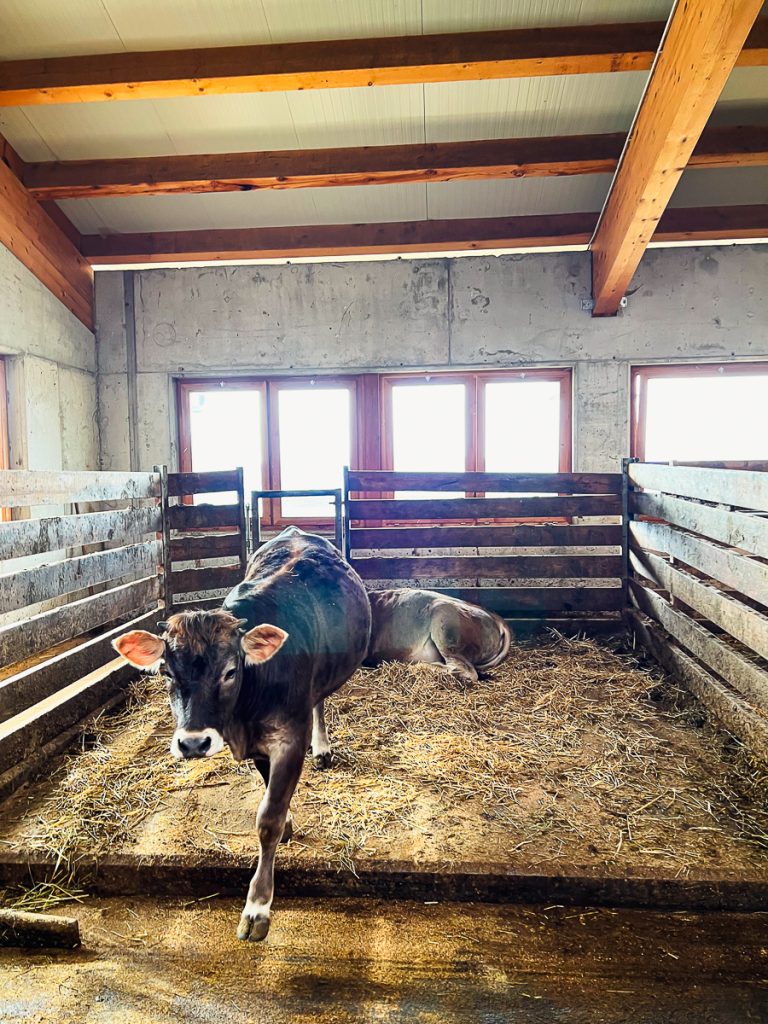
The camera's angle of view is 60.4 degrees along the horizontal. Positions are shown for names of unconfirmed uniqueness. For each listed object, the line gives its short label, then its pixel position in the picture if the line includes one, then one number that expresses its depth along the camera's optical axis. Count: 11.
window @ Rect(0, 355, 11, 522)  6.12
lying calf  4.67
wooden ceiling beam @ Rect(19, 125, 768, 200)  5.68
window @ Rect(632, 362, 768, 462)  7.04
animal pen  2.39
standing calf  2.03
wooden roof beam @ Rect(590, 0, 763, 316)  3.73
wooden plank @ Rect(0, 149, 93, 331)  5.79
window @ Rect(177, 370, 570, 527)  7.30
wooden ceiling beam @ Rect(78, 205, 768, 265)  6.63
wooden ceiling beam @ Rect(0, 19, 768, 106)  4.50
